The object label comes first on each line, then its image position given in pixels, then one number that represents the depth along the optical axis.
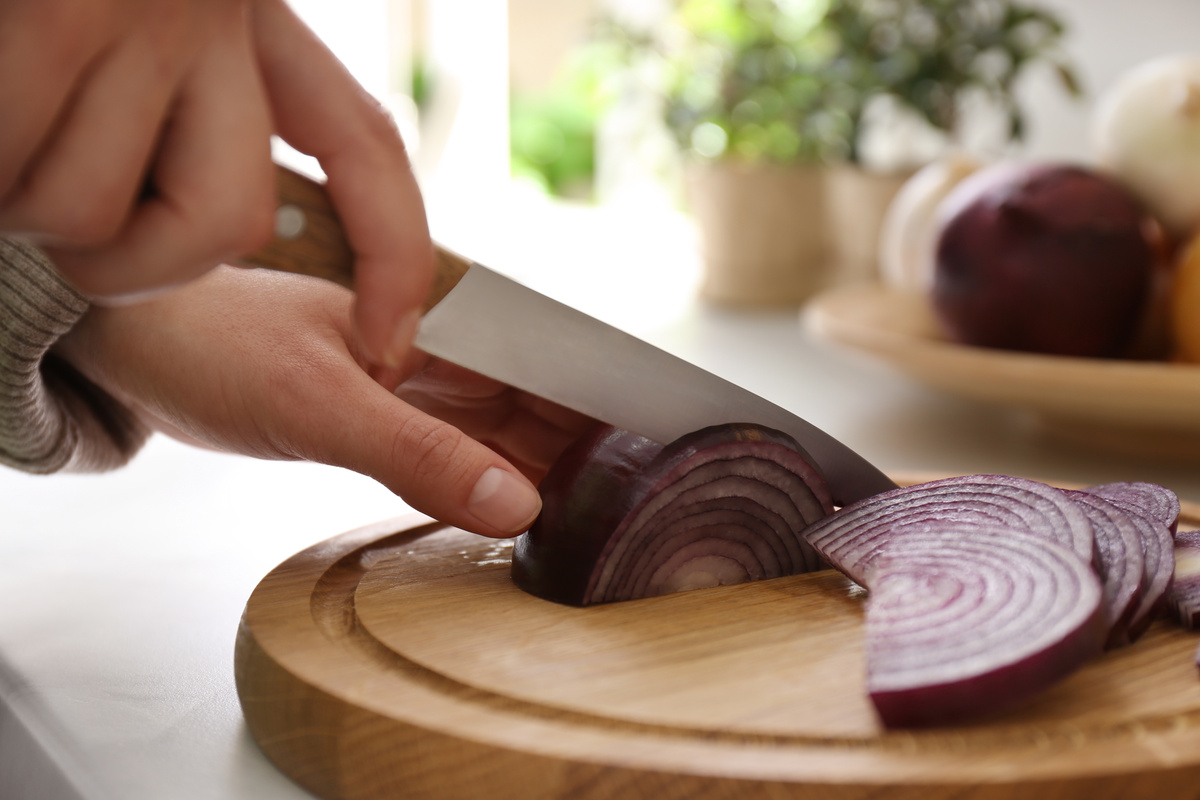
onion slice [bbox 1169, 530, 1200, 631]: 0.54
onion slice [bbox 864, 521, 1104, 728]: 0.49
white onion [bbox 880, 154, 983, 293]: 0.97
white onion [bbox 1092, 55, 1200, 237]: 0.79
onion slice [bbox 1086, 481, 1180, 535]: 0.57
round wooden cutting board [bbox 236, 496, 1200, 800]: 0.48
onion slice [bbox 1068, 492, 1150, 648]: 0.53
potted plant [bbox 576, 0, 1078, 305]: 1.16
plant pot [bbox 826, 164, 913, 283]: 1.18
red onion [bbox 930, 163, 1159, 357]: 0.75
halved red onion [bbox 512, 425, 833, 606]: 0.56
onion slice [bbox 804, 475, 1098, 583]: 0.54
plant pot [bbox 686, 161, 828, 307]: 1.25
